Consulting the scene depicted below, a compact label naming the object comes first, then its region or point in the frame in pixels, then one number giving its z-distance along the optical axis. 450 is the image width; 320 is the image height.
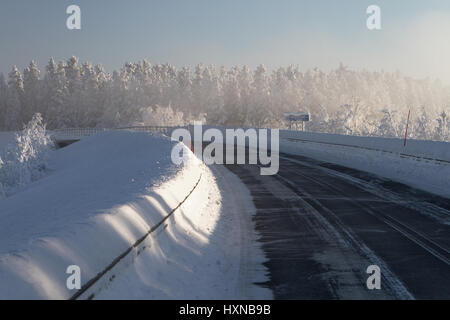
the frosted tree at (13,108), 120.12
